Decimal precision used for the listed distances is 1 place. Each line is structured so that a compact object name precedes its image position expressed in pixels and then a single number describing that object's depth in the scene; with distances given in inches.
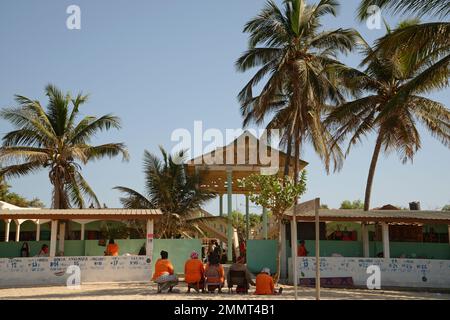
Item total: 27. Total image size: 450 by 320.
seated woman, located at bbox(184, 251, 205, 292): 524.1
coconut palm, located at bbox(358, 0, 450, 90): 513.9
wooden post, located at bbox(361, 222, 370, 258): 763.6
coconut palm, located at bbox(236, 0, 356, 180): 800.3
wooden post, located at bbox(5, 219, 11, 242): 866.8
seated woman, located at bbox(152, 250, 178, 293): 520.7
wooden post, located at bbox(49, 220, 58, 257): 701.9
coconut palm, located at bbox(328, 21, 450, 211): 825.5
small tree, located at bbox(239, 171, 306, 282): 645.9
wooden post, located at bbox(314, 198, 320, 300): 328.5
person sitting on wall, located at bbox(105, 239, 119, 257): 711.7
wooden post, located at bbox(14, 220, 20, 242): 877.7
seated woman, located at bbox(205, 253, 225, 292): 525.0
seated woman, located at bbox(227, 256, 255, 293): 524.7
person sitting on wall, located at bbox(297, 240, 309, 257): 713.6
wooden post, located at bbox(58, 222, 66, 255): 769.5
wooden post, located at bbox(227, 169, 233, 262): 890.7
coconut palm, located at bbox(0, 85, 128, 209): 832.3
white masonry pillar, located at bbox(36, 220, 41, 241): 905.5
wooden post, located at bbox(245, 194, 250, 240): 1111.2
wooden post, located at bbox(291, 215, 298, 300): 401.8
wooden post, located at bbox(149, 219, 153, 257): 700.7
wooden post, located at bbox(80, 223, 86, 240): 860.0
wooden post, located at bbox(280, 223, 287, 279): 749.9
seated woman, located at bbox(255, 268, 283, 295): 505.0
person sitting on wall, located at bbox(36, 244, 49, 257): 717.3
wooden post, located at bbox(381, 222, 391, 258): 720.3
